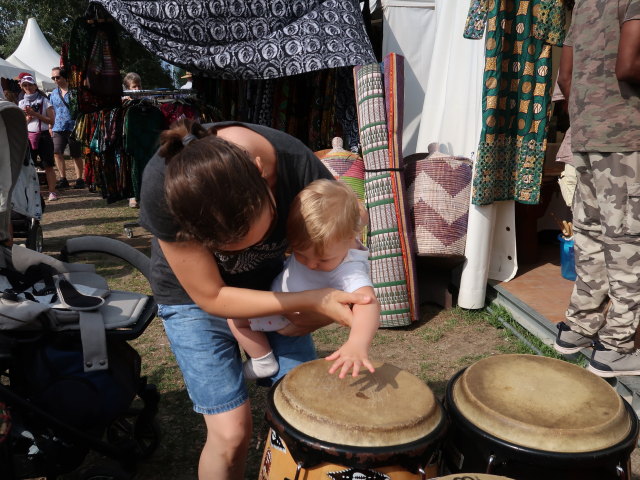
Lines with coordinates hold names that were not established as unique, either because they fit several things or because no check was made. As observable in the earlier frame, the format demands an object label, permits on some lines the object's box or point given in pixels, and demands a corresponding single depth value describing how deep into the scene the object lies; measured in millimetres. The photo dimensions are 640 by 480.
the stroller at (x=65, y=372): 1881
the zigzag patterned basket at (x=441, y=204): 3734
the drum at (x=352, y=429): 1292
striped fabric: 3691
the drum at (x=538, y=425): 1285
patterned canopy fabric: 4031
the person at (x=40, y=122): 7730
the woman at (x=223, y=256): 1266
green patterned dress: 3424
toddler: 1469
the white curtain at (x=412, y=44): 4461
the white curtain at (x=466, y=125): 3748
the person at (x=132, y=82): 7434
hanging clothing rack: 5199
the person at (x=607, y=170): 2482
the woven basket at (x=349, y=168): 3971
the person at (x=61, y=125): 8625
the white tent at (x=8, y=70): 11845
